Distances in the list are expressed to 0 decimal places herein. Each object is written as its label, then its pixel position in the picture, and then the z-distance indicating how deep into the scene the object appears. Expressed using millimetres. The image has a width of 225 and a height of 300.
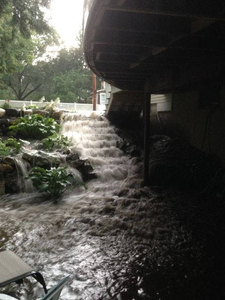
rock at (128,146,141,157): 9383
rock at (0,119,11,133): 10031
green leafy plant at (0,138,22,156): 7582
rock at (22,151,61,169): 7457
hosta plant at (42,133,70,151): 8797
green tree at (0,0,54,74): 8416
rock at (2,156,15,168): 7096
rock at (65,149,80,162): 8130
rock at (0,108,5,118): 10766
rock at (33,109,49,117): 11453
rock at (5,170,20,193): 6785
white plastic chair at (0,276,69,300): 1597
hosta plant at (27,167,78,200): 6395
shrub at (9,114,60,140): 9484
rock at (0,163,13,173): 6860
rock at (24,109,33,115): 11250
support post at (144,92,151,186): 7180
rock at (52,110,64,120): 11812
